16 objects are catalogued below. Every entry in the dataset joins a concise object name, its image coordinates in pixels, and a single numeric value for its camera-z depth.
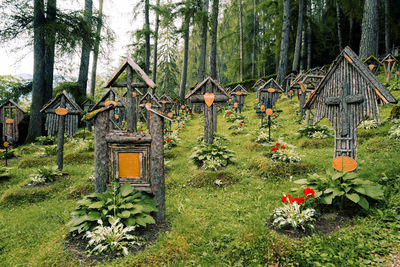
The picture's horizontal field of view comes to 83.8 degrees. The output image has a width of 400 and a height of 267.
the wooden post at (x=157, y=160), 3.82
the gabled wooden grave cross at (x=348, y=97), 3.79
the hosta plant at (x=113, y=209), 3.30
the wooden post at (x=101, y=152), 3.89
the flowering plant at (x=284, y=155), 5.77
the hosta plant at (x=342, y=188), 3.31
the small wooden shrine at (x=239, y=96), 14.39
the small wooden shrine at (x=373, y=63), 11.53
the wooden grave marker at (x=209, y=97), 6.73
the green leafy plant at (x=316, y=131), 7.61
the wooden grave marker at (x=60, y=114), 6.62
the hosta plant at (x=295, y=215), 3.26
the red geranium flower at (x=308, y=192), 3.37
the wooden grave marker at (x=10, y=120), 8.81
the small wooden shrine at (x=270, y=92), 10.77
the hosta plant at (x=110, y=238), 3.03
